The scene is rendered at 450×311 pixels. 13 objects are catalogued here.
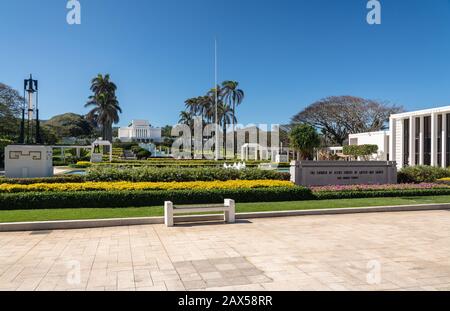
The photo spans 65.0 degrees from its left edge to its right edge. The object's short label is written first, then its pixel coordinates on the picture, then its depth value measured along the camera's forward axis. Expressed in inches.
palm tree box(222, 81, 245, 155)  2089.1
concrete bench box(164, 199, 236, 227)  379.2
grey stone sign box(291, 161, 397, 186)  689.0
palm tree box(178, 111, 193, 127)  3013.8
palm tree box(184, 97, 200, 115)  2641.5
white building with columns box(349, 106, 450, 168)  1339.8
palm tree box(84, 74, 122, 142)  2098.9
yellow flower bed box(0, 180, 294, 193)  489.1
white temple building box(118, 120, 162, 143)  4060.8
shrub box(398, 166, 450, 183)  783.1
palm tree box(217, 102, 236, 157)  2145.7
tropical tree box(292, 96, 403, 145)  2532.0
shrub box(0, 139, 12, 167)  1472.7
